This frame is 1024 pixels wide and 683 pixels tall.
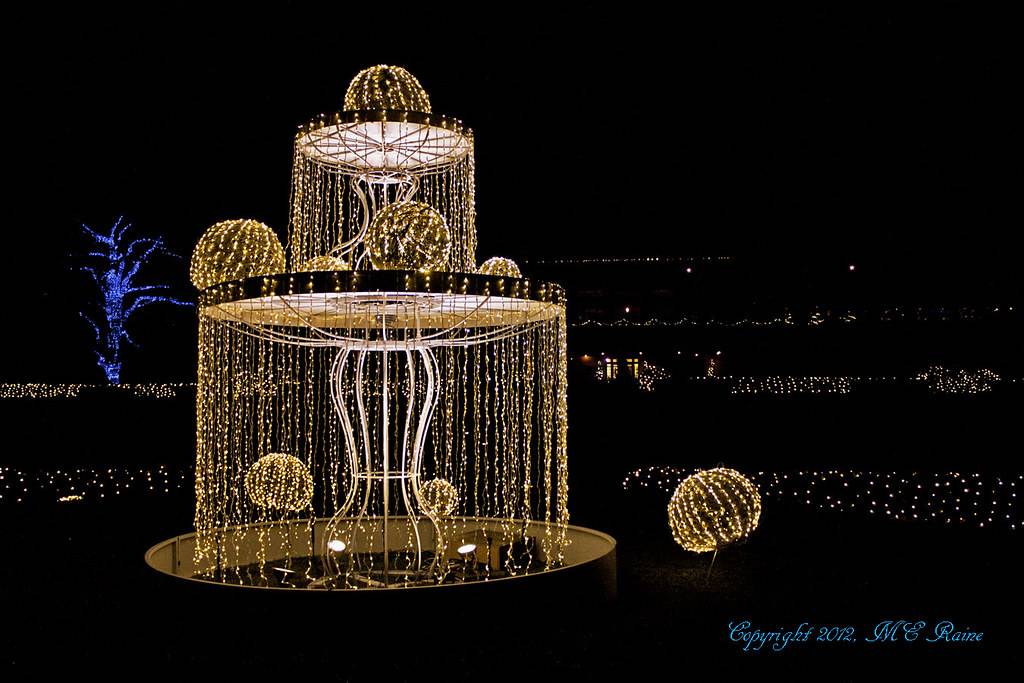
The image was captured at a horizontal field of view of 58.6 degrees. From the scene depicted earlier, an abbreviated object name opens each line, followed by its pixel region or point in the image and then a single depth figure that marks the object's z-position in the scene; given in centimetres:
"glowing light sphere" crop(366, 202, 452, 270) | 584
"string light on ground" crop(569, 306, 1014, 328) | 1576
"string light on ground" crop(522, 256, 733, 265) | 1712
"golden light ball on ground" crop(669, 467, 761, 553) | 656
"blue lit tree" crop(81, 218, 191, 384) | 1769
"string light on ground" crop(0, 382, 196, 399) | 1440
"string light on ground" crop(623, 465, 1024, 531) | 1058
